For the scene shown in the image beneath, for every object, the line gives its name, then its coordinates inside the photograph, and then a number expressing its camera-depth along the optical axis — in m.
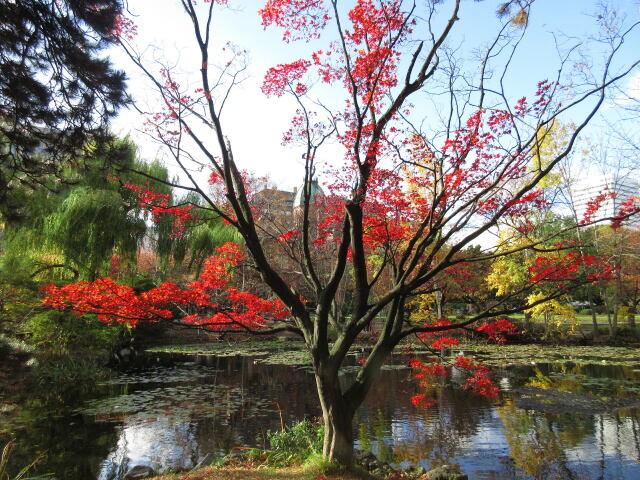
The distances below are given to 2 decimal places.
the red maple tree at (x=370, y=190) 4.36
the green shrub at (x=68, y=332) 10.80
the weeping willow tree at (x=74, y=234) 13.22
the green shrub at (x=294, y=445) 5.32
